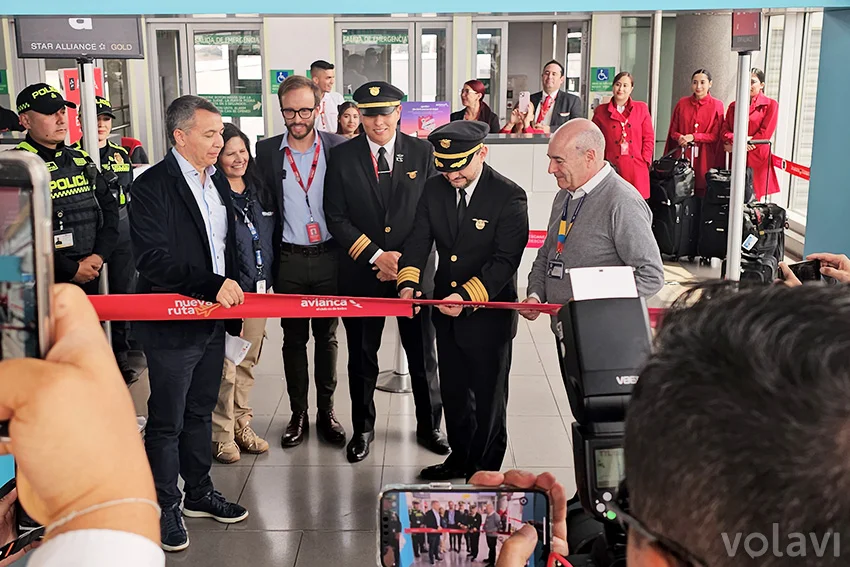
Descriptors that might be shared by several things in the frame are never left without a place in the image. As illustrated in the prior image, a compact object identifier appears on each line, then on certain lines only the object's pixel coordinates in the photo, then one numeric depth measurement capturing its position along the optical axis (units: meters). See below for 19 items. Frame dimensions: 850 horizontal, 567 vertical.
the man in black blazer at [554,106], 9.33
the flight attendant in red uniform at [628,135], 8.63
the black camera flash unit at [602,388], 1.36
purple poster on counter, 7.69
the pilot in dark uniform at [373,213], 4.40
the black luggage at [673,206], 8.48
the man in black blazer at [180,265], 3.54
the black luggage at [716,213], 8.20
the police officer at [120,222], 5.72
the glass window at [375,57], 12.20
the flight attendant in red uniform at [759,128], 8.65
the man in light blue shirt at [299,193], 4.43
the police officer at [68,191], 4.77
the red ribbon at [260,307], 3.69
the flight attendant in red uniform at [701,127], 8.88
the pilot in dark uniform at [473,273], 3.96
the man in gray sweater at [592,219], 3.61
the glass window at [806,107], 10.64
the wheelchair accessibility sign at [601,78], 12.33
